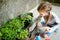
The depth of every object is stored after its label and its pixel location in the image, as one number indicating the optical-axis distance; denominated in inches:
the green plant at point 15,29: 68.7
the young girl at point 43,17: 69.6
